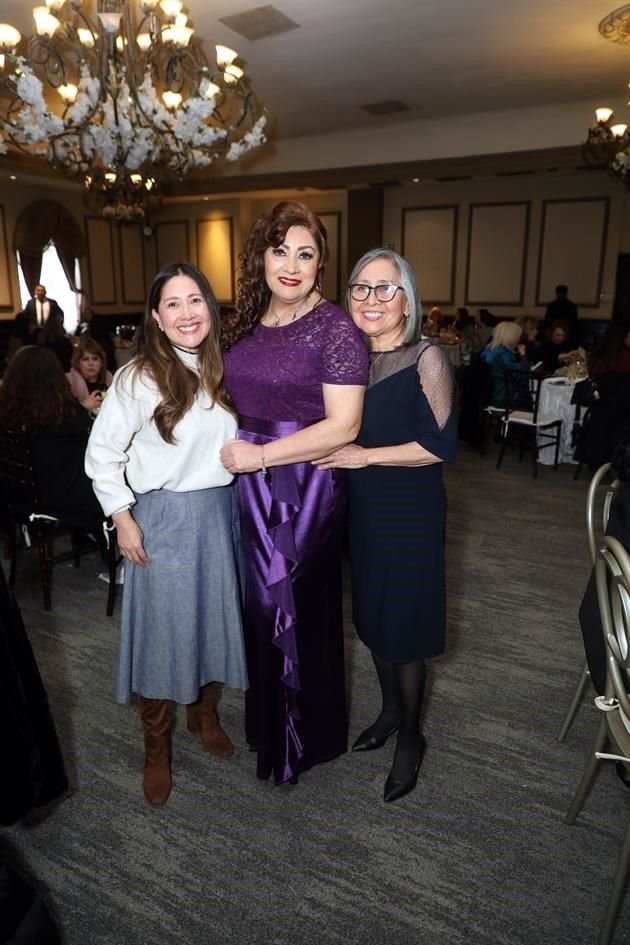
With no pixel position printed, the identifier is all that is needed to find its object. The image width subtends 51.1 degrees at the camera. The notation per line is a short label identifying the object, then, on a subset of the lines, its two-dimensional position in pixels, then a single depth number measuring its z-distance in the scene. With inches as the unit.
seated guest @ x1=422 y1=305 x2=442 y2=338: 362.4
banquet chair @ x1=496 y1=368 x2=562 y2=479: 228.8
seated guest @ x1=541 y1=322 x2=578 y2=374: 303.6
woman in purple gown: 63.7
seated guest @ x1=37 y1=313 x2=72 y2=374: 260.8
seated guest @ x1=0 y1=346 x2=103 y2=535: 121.0
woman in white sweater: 66.6
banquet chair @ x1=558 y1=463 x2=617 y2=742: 77.5
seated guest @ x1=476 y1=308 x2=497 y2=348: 380.8
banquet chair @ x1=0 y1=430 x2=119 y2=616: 123.8
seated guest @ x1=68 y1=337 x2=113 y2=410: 167.9
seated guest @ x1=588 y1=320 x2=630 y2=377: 200.5
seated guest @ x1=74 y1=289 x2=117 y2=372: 351.3
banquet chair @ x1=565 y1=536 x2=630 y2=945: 58.9
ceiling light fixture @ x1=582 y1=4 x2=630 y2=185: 239.8
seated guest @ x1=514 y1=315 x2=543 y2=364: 315.9
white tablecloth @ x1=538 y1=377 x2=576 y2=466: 239.5
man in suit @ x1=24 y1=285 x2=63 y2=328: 382.9
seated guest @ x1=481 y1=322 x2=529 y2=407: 247.6
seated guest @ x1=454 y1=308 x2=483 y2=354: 338.6
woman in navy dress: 68.8
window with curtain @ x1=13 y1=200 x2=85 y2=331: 441.1
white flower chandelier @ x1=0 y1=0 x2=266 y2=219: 157.6
